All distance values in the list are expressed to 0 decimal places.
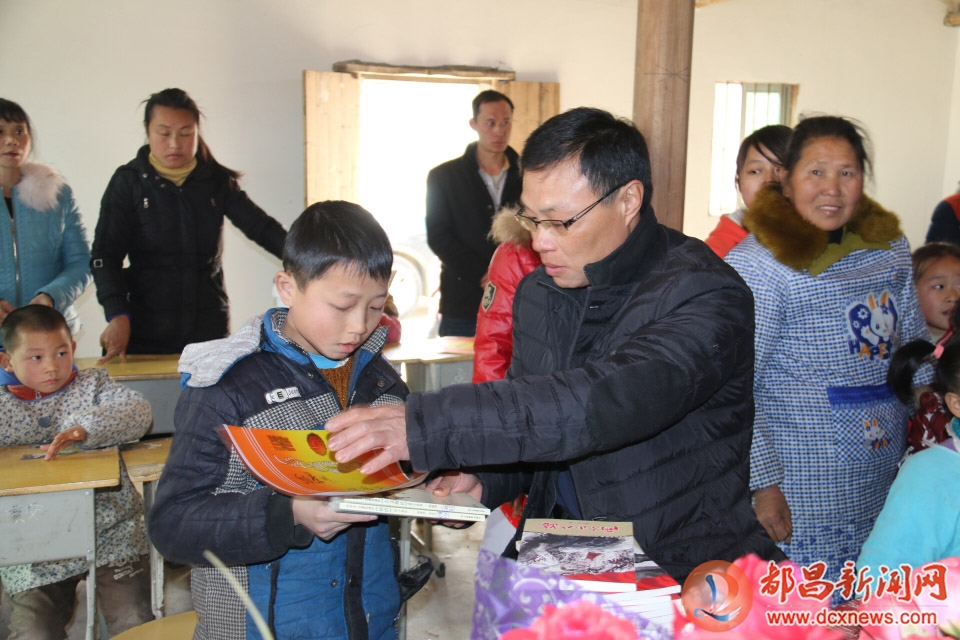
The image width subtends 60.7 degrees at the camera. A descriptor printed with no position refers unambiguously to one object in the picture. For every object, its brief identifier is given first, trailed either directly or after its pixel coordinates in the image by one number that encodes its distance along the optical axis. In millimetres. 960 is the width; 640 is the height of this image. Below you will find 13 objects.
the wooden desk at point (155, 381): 3627
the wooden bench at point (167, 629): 2090
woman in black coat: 3832
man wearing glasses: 1203
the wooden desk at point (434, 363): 4387
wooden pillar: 3166
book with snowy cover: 951
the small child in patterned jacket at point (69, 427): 2809
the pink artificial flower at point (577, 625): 799
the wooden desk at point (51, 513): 2520
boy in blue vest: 1447
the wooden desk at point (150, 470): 2906
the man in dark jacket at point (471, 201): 4895
